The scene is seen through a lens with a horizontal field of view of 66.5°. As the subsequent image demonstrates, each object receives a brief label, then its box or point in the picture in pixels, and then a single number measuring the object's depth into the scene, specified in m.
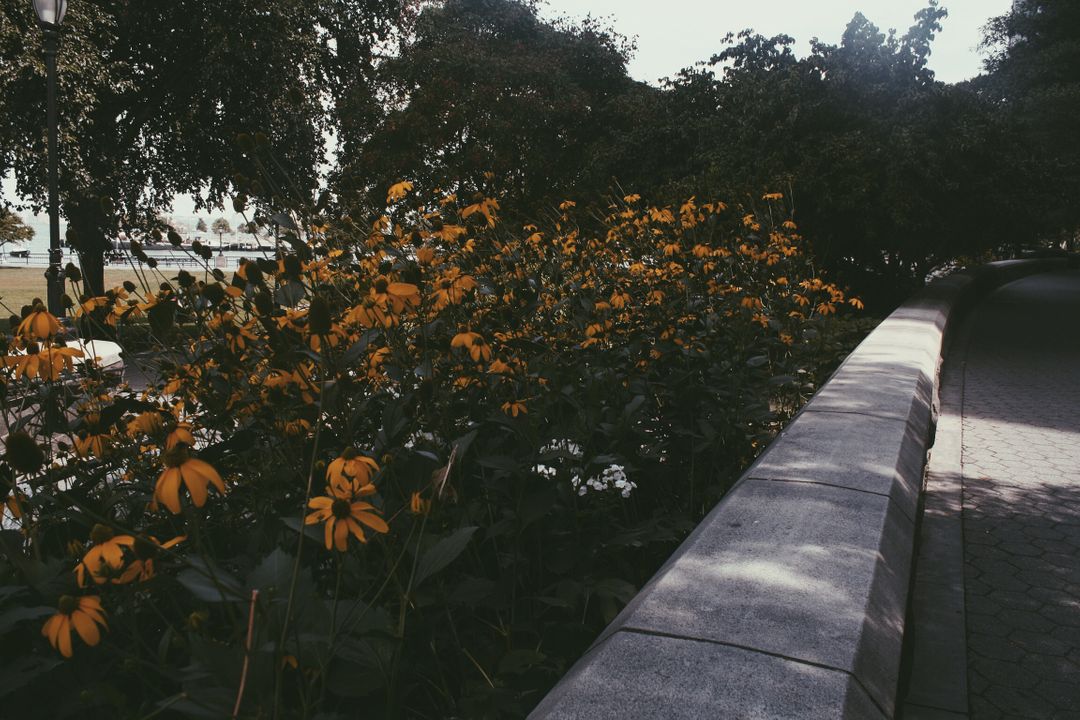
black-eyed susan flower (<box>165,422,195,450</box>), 1.58
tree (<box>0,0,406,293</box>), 12.95
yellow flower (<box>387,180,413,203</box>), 3.58
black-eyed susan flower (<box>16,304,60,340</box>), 2.12
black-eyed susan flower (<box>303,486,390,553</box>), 1.42
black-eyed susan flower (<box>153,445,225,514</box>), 1.37
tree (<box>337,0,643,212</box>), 20.38
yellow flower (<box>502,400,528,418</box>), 2.62
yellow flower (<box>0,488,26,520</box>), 1.75
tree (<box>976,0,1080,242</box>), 13.32
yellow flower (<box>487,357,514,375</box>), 2.72
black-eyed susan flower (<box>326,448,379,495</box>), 1.58
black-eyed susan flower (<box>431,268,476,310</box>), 2.92
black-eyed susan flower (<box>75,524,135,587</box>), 1.40
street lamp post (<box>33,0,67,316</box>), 8.82
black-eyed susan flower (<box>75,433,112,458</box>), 2.23
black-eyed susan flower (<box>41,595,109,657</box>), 1.38
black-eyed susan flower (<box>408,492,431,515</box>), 1.61
